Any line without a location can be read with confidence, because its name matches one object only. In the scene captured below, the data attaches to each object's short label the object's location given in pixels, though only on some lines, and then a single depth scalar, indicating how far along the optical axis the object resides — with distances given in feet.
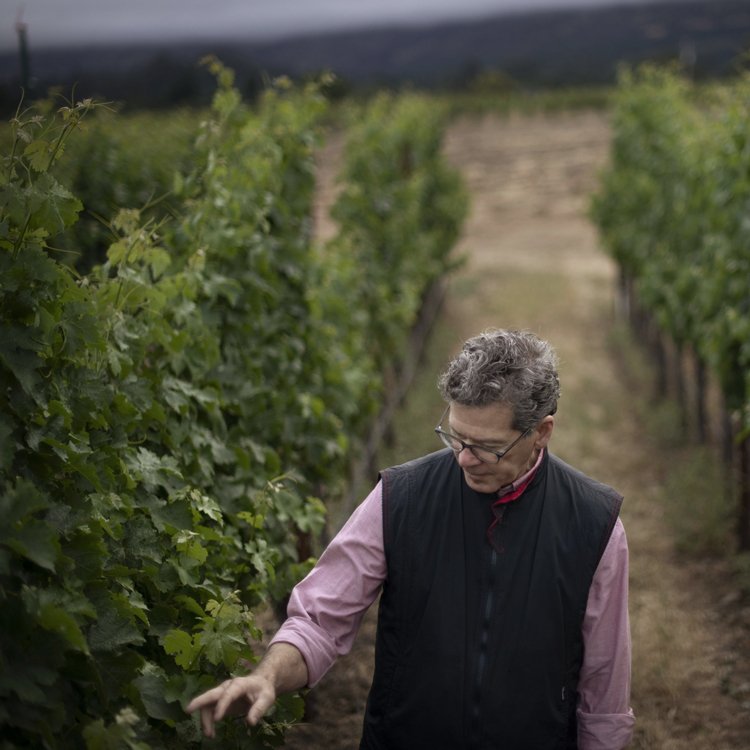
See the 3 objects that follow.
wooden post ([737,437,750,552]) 20.88
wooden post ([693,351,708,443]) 27.73
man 7.77
